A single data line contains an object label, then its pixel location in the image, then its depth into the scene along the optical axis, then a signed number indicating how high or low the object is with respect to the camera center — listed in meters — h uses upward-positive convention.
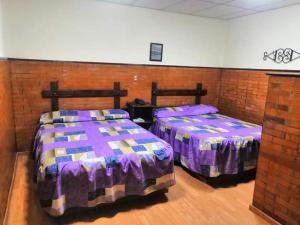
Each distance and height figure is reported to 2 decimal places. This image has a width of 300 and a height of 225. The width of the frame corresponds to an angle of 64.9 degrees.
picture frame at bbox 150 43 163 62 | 4.12 +0.37
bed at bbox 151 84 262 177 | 2.84 -0.87
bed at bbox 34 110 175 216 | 2.02 -0.87
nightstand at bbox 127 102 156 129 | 3.90 -0.68
